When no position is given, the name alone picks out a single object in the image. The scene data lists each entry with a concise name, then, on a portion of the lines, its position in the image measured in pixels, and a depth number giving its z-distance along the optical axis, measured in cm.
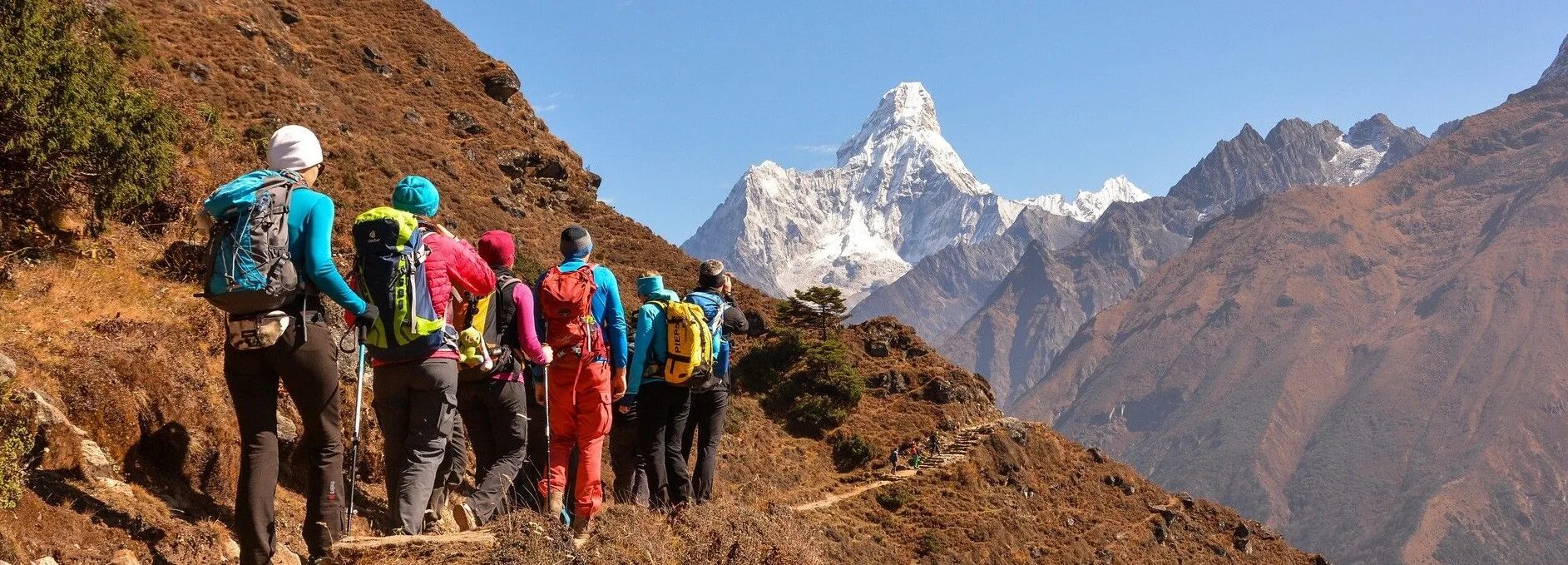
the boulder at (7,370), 590
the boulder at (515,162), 4203
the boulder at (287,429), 736
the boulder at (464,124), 4278
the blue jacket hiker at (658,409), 737
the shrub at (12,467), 479
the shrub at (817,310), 4056
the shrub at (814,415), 3397
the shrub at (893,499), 2956
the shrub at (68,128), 998
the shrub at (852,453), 3262
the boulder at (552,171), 4409
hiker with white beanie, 495
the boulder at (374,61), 4359
